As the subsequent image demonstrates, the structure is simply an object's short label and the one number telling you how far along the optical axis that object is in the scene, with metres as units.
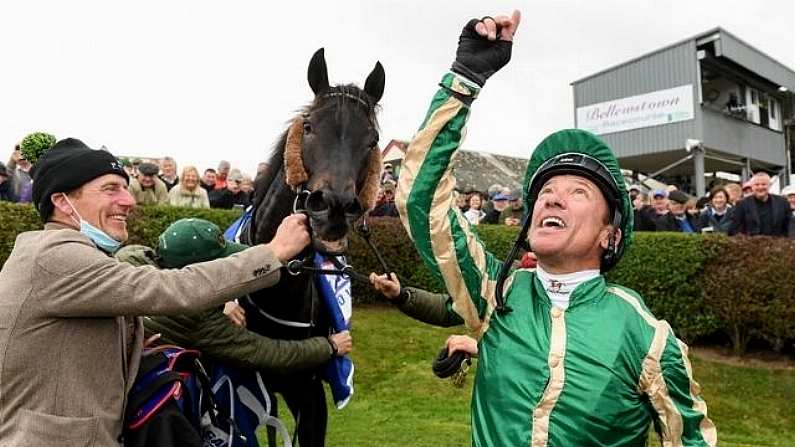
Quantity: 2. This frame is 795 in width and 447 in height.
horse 2.86
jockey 1.67
